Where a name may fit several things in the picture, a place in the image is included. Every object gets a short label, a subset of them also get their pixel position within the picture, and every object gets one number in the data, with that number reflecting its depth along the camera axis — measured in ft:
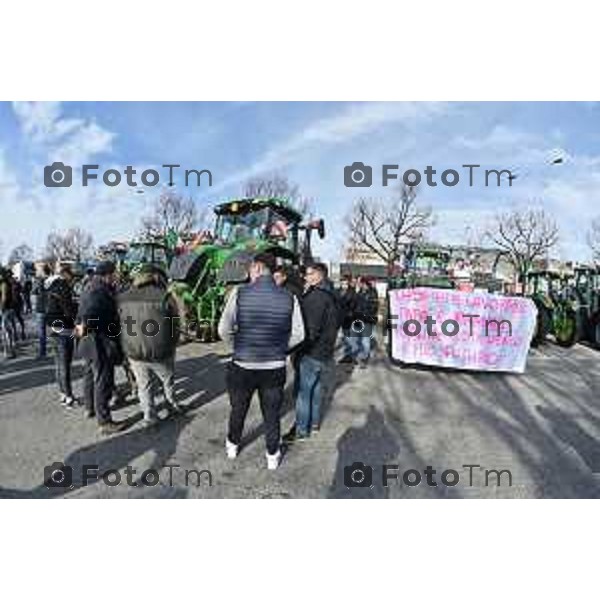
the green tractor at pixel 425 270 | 47.34
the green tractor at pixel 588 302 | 45.73
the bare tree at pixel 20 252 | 189.90
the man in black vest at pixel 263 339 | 14.03
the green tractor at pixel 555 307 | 43.70
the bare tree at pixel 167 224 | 72.33
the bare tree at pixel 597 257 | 118.11
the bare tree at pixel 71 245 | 145.94
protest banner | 28.78
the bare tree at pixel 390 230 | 79.97
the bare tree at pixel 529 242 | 126.82
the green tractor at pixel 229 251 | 32.96
